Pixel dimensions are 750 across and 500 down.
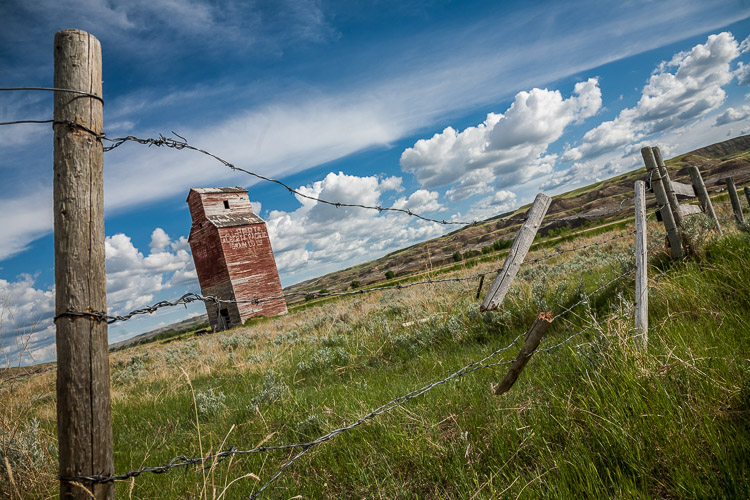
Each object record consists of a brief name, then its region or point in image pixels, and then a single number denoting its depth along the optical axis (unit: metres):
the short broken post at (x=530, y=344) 2.72
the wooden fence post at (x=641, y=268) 3.73
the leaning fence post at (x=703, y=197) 8.42
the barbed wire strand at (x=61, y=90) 2.30
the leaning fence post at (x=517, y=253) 4.08
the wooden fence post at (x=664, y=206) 6.46
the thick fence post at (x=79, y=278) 2.16
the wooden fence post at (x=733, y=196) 16.19
